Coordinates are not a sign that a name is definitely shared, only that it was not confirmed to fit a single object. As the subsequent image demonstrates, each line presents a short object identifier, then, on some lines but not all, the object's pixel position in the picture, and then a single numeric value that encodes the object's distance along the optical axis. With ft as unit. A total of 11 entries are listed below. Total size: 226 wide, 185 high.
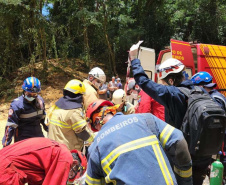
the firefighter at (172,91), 8.40
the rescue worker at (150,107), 13.50
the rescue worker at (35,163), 7.06
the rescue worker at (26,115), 12.12
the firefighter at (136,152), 4.64
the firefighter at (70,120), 10.61
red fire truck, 18.05
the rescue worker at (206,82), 12.39
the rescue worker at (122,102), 14.40
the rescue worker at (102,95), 19.06
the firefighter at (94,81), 15.10
